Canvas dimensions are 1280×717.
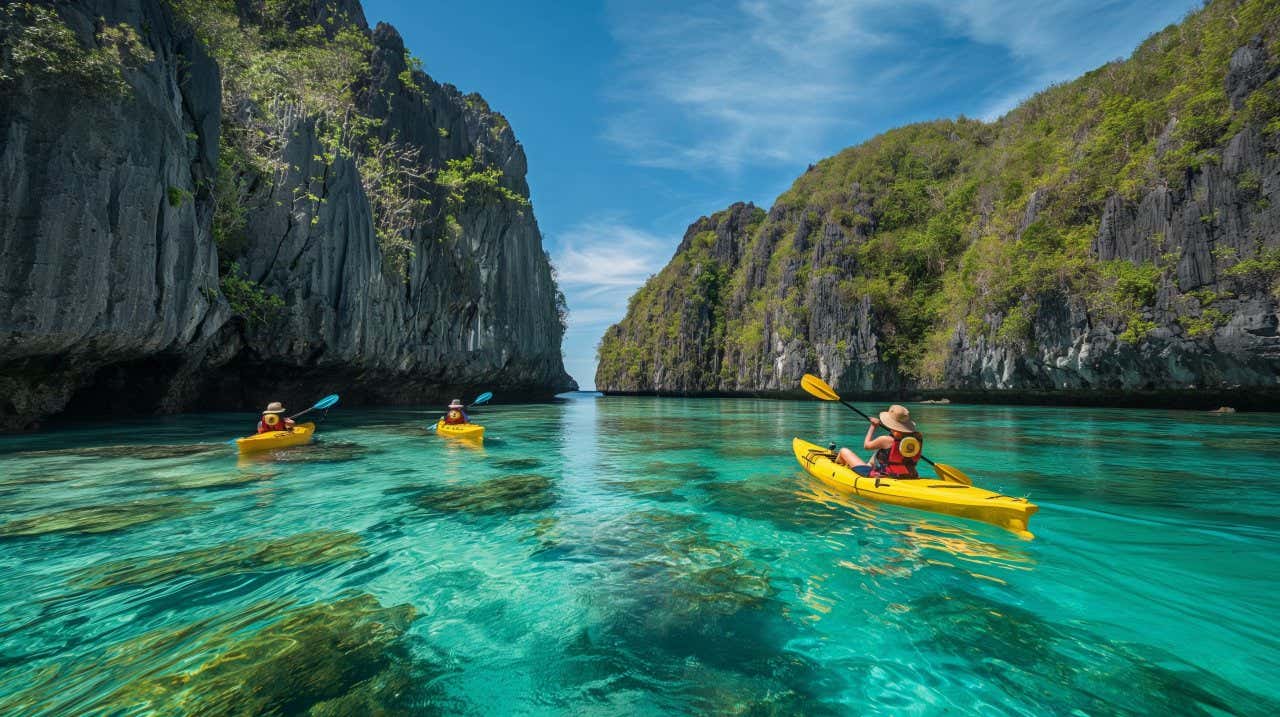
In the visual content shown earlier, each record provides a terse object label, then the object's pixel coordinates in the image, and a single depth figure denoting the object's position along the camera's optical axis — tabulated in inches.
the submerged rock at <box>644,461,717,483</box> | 370.2
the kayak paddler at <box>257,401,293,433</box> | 453.1
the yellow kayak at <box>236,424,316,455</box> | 416.2
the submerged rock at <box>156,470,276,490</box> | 302.9
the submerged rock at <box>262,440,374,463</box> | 411.2
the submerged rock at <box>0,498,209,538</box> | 215.9
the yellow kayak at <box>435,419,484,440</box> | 530.3
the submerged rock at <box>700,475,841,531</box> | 253.4
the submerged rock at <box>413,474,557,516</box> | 274.7
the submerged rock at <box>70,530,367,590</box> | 168.7
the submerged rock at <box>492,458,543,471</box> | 413.1
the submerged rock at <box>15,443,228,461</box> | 393.1
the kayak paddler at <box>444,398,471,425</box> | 563.3
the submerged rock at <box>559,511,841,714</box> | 109.0
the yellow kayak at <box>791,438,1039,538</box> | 226.1
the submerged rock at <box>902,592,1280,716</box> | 107.6
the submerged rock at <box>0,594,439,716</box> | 101.3
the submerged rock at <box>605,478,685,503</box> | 307.4
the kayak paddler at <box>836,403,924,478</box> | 270.7
